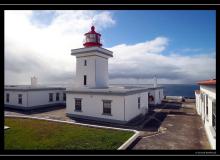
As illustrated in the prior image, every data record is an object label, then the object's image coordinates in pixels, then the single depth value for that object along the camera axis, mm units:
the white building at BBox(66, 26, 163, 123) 15074
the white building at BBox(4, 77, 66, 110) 21859
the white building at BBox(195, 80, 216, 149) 8469
